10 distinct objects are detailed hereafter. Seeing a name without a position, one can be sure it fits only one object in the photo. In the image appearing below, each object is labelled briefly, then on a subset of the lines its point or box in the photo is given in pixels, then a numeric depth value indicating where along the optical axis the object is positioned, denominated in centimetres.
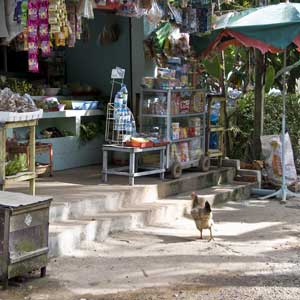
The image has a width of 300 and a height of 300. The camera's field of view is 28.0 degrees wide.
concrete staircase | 663
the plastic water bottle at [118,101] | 856
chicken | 709
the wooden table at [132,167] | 830
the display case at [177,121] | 907
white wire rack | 853
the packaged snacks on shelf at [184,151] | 943
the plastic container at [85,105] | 973
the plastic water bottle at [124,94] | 862
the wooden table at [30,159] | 639
